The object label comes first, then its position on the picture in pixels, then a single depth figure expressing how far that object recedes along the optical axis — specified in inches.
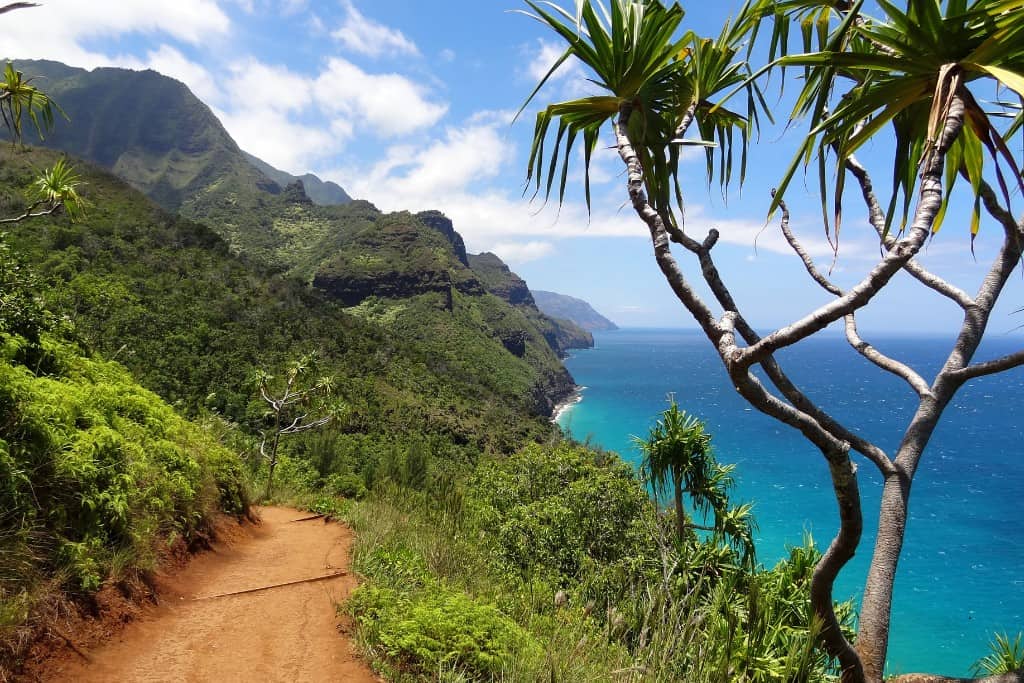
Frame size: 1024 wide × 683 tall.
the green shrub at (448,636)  129.2
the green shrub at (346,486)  469.0
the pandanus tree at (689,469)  314.5
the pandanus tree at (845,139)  78.8
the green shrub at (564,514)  330.6
